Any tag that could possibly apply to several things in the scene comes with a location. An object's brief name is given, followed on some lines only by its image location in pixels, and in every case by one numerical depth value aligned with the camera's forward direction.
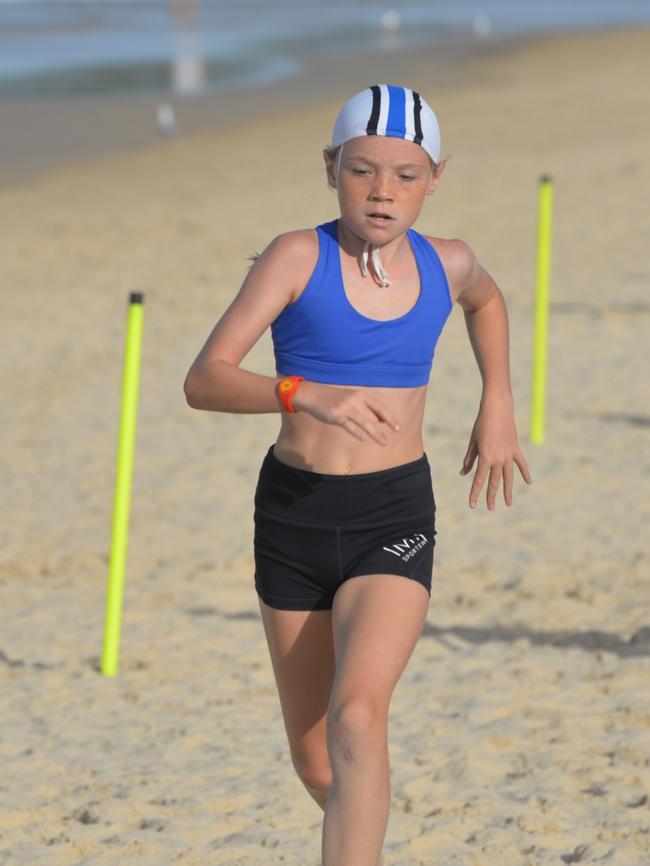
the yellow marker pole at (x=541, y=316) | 19.36
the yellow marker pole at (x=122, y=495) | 12.63
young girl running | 7.14
